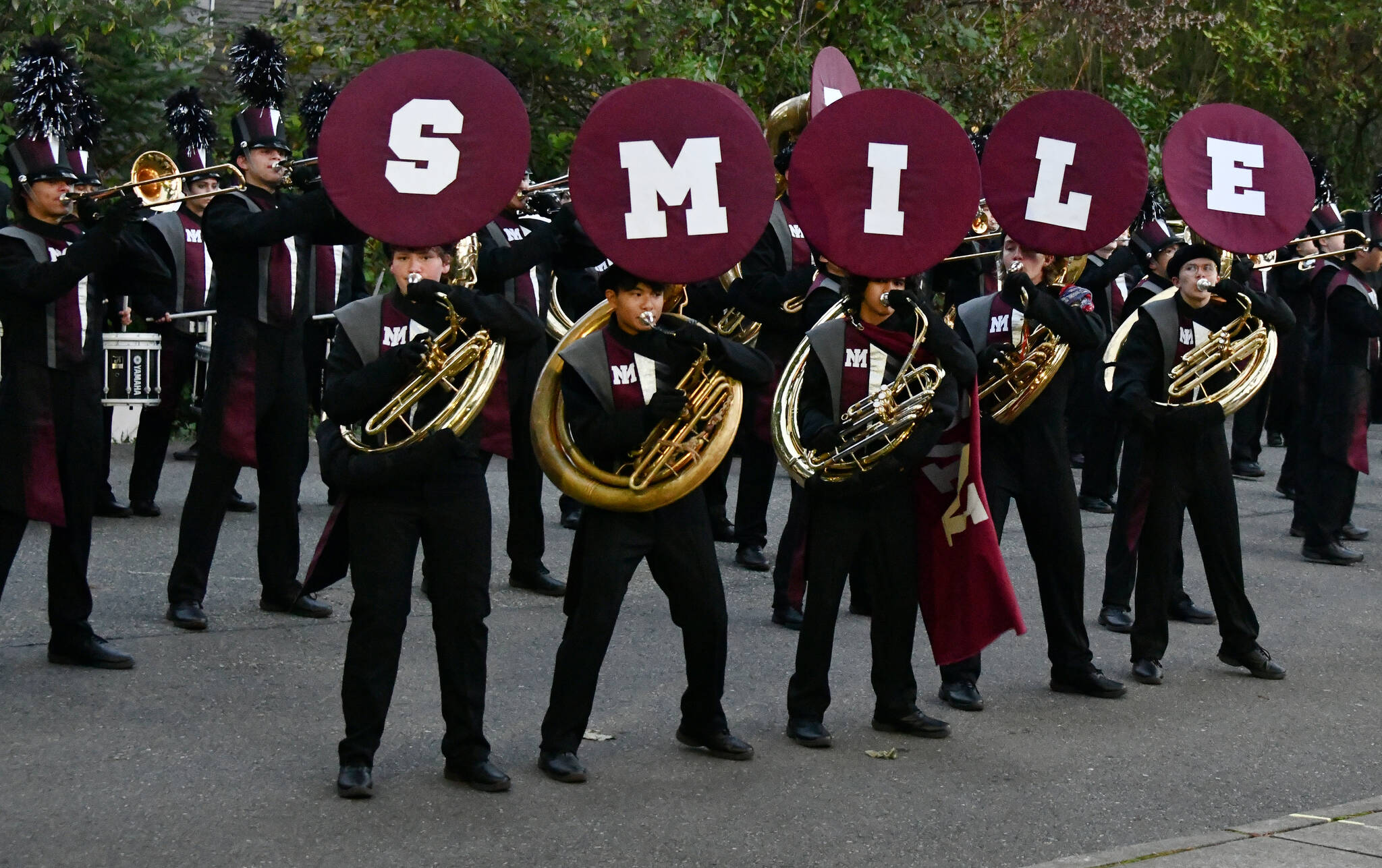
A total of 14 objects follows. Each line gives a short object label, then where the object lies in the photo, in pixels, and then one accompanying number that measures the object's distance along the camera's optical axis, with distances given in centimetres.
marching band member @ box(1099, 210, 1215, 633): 1541
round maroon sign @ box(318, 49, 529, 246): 1118
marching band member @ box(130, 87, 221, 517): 2042
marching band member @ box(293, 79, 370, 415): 1708
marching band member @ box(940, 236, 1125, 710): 1434
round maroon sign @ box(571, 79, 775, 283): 1162
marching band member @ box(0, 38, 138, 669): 1334
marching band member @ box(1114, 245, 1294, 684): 1489
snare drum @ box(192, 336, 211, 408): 2222
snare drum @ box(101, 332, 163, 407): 2145
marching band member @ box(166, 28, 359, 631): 1504
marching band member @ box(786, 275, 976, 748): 1259
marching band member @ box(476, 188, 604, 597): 1666
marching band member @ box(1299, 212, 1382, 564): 2070
